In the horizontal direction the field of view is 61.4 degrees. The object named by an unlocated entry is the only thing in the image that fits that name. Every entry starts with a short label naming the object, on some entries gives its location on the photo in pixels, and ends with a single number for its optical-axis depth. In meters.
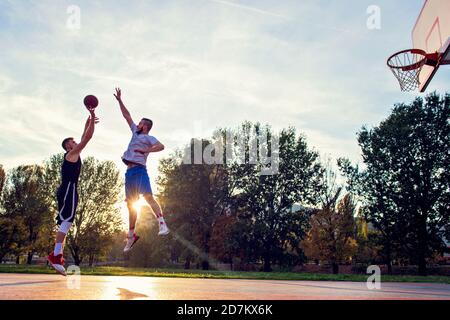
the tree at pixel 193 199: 38.59
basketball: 7.02
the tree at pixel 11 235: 36.30
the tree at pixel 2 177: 40.98
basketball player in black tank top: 6.69
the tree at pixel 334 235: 35.34
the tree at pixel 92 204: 35.09
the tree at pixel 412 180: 32.72
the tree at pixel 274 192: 38.41
